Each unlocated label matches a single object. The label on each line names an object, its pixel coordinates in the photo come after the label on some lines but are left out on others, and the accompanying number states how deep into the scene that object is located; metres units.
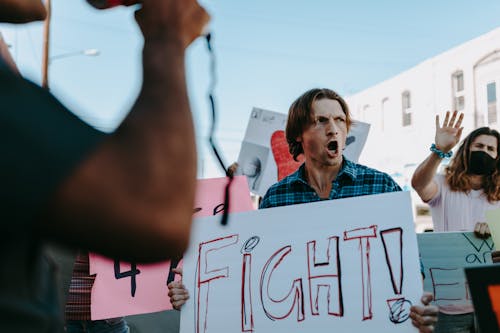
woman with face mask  3.04
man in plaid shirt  2.22
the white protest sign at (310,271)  1.88
